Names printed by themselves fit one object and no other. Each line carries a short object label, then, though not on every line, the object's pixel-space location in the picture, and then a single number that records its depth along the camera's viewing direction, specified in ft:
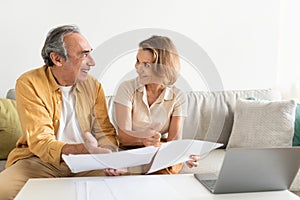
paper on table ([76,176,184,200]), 4.43
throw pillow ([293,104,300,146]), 8.80
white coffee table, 4.44
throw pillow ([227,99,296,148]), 8.54
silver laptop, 4.35
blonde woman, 5.49
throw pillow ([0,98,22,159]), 8.27
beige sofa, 8.55
